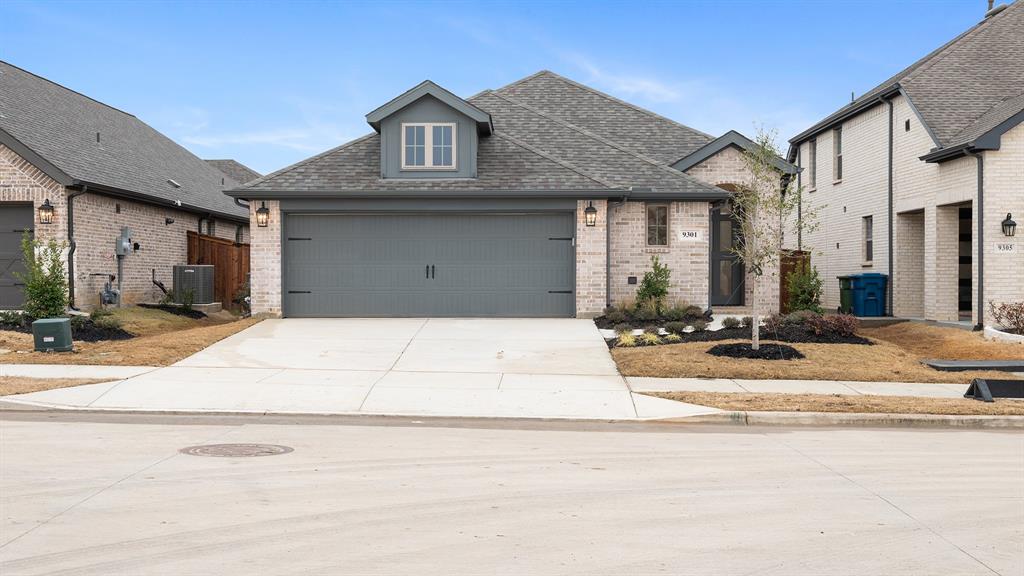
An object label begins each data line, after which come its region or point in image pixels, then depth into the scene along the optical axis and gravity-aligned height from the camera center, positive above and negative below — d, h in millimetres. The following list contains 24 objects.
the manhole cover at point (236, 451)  8445 -1672
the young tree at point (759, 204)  15836 +1232
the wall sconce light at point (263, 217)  21047 +1360
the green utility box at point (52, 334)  16125 -1038
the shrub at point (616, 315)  20266 -929
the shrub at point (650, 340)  17594 -1282
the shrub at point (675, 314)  20578 -907
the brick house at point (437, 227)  21203 +1135
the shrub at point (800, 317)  18344 -900
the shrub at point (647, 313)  20391 -881
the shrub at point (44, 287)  18734 -223
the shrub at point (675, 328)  18906 -1124
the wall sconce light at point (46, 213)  21109 +1473
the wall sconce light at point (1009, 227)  19844 +1018
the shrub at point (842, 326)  17656 -1018
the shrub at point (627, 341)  17328 -1284
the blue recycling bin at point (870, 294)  24203 -545
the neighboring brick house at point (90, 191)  21375 +2209
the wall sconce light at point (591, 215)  21047 +1384
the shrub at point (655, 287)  21453 -300
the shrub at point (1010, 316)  19225 -915
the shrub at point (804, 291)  22562 -427
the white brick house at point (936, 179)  20109 +2426
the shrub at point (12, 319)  19250 -912
